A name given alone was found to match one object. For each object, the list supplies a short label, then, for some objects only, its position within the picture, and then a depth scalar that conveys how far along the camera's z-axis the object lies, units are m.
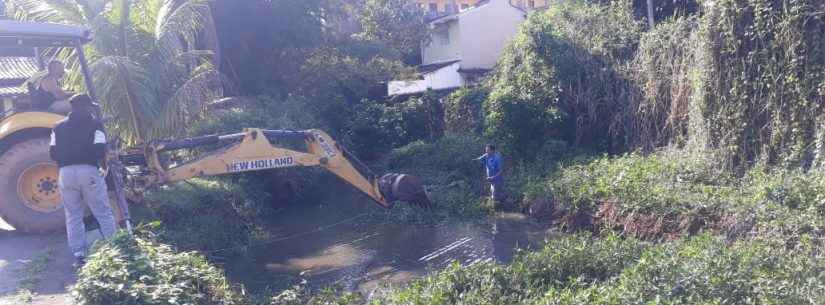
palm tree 11.72
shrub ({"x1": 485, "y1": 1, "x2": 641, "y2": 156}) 15.52
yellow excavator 9.43
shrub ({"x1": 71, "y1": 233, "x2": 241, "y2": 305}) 5.83
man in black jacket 7.77
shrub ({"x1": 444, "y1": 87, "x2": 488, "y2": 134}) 19.60
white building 28.36
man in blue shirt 13.73
